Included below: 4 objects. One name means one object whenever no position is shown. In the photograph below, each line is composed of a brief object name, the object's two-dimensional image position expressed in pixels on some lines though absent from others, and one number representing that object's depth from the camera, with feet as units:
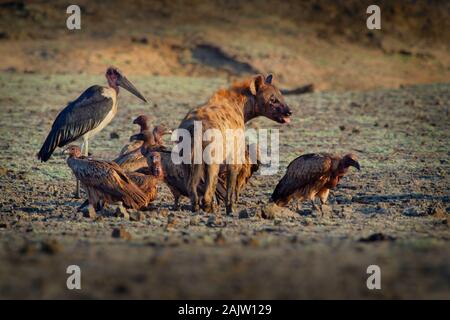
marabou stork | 44.62
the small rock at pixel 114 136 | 53.11
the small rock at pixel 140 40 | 83.08
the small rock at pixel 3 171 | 45.18
